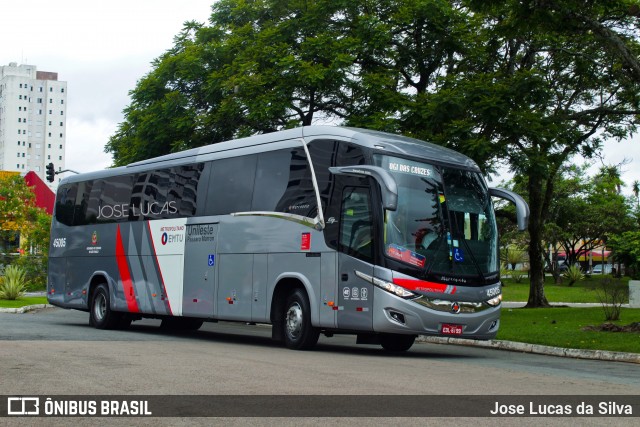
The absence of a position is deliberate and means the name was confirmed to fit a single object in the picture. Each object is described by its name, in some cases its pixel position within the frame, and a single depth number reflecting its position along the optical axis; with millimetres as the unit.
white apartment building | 159875
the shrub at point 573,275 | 60500
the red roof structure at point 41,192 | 83562
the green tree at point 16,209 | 63750
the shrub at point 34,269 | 48331
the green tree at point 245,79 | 26547
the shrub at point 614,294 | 21969
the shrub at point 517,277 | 69931
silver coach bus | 14320
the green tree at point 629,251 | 39094
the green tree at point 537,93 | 19517
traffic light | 41750
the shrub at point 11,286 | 33844
